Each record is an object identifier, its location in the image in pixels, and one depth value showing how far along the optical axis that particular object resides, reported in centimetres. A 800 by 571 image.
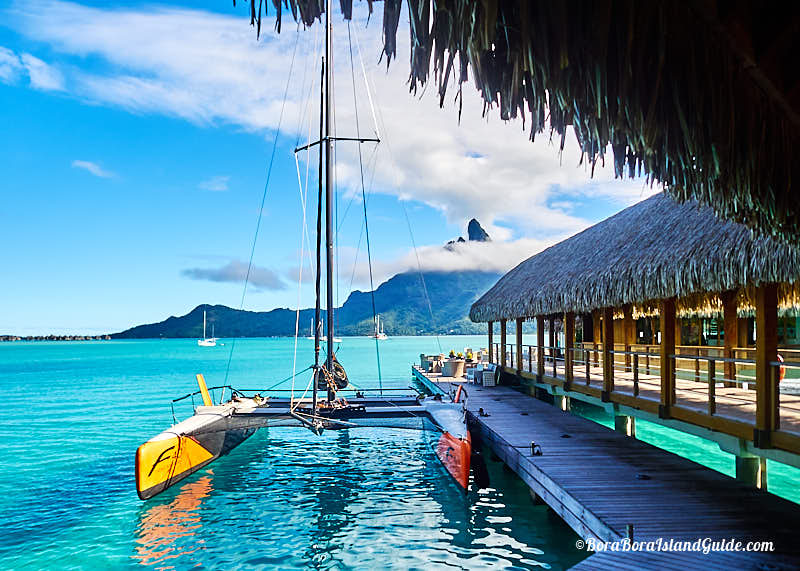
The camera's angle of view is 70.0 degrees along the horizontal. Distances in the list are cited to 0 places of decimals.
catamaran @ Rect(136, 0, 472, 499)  866
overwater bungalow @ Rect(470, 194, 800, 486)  577
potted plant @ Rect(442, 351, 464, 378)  2095
